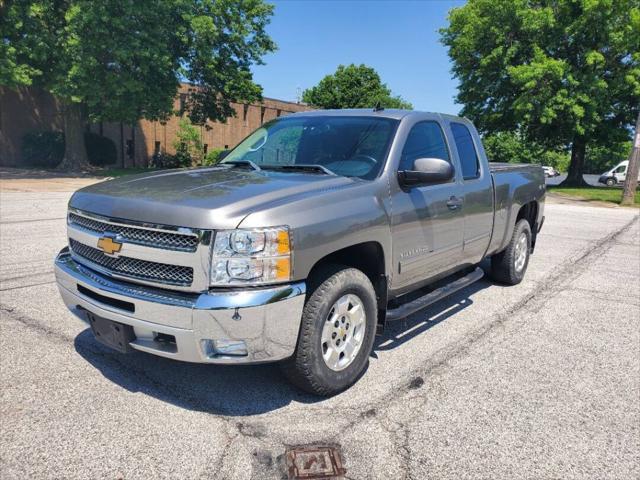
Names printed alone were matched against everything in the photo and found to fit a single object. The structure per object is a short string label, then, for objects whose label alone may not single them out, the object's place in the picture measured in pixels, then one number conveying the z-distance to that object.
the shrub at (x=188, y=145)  34.69
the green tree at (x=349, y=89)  50.56
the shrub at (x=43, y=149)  28.75
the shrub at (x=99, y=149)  31.50
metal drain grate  2.57
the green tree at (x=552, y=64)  24.03
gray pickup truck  2.82
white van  39.06
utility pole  19.08
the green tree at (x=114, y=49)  20.33
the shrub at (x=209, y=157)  32.44
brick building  29.56
